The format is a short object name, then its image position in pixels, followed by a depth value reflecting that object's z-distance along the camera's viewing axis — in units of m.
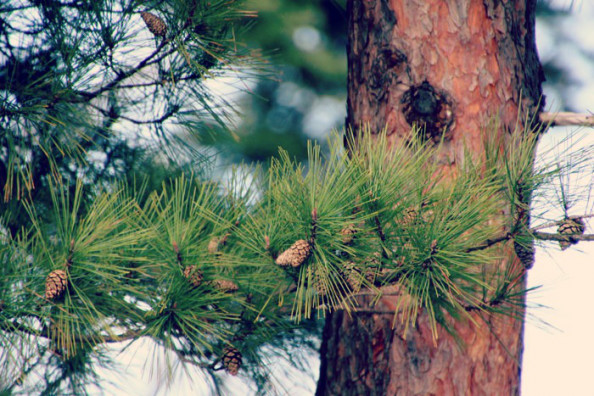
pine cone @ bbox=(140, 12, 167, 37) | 8.80
